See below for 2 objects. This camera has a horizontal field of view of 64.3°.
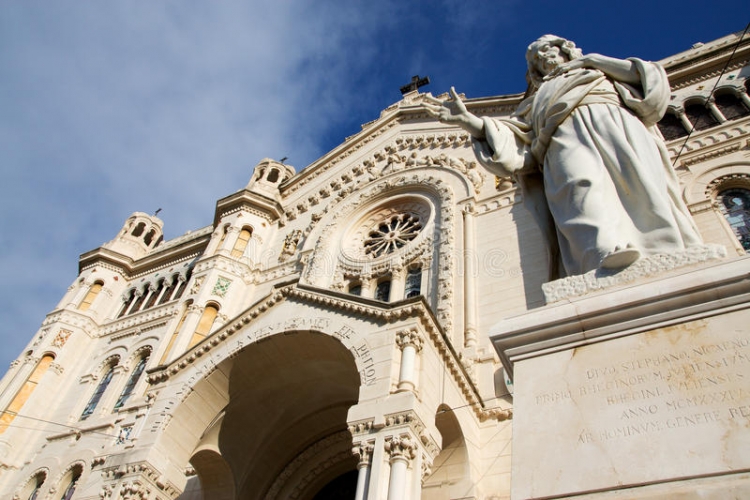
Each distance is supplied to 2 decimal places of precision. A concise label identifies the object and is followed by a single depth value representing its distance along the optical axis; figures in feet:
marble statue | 14.57
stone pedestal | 9.43
